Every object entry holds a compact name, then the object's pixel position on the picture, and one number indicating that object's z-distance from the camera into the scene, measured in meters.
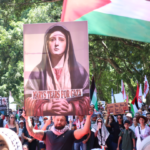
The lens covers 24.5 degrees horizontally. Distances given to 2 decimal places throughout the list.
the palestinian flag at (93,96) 14.30
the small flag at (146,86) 19.08
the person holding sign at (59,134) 5.30
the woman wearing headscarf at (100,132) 10.54
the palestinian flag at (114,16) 5.70
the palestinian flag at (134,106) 15.95
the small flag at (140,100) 16.81
